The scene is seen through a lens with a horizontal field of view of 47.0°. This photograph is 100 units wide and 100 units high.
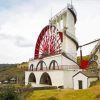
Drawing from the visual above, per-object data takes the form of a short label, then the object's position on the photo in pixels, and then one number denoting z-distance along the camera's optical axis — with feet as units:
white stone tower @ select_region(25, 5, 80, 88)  70.08
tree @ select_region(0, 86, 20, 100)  37.73
